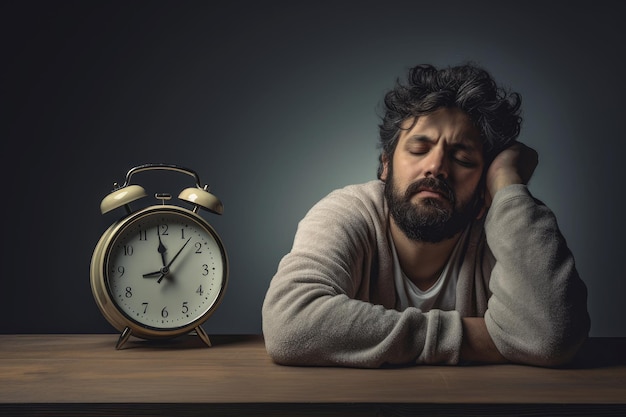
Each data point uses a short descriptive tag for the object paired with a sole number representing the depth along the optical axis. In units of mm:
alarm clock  1572
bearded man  1382
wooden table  1107
